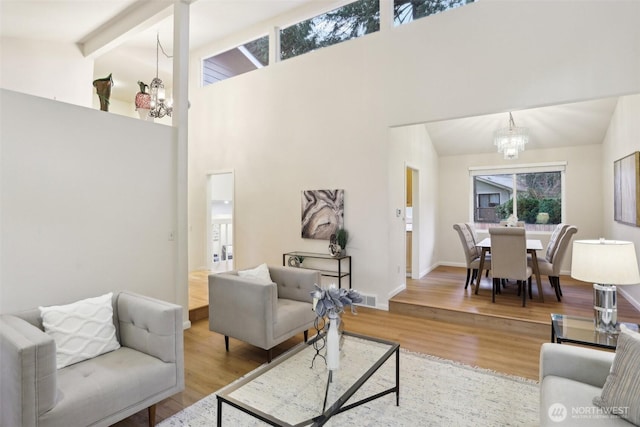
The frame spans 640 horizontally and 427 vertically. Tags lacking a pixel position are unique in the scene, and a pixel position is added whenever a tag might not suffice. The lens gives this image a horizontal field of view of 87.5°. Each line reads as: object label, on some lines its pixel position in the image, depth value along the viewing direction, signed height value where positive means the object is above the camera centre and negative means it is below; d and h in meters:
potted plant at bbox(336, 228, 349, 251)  4.82 -0.34
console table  4.82 -0.69
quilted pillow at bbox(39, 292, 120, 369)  2.14 -0.77
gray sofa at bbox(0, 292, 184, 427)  1.67 -0.95
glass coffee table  1.73 -1.00
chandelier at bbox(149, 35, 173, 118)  4.68 +1.64
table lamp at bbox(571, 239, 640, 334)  2.21 -0.37
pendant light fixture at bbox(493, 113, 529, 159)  5.07 +1.16
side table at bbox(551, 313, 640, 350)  2.22 -0.84
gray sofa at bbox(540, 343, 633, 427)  1.55 -0.92
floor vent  4.70 -1.21
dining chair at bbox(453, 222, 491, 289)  5.09 -0.55
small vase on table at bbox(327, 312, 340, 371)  2.02 -0.78
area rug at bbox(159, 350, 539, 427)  2.22 -1.36
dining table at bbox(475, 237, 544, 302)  4.49 -0.57
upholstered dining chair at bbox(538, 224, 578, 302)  4.42 -0.61
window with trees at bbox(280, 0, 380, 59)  4.84 +2.90
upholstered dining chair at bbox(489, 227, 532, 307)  4.25 -0.52
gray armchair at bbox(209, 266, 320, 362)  2.97 -0.90
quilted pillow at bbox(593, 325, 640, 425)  1.51 -0.78
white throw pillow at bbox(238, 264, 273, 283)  3.40 -0.61
